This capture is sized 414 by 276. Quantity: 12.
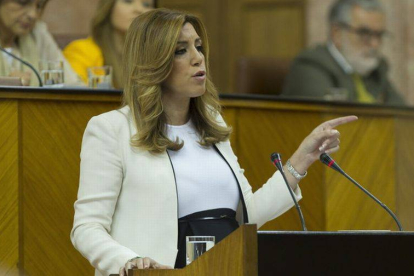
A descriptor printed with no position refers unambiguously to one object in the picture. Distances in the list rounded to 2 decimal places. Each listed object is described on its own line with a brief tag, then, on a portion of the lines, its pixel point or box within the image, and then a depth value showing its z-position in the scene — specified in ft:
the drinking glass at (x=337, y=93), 41.63
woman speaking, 20.77
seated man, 47.03
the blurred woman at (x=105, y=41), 36.19
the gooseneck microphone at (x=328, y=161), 21.35
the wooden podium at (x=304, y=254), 16.46
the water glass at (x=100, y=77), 30.35
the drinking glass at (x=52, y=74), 28.58
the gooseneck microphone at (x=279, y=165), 21.70
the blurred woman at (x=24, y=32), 32.58
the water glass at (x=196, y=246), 18.74
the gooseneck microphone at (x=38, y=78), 27.99
